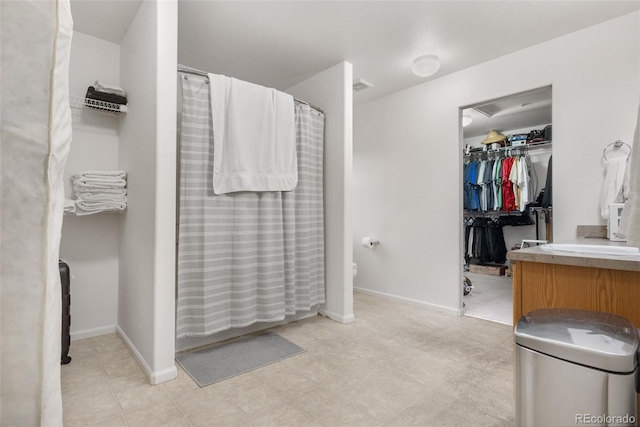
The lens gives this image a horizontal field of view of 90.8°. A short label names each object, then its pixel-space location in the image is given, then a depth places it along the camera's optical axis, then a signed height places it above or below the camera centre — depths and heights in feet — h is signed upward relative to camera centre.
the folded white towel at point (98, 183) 7.13 +0.72
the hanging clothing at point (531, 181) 13.98 +1.50
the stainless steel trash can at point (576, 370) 2.83 -1.48
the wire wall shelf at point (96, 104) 7.37 +2.62
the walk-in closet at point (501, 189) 13.09 +1.15
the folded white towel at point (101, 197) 7.13 +0.39
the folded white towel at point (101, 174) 7.19 +0.94
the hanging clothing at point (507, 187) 14.05 +1.24
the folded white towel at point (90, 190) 7.14 +0.56
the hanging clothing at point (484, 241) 16.78 -1.47
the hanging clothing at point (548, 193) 11.14 +0.78
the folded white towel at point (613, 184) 7.00 +0.70
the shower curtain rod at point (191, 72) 6.82 +3.14
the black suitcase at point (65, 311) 6.38 -2.02
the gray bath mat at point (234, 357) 6.23 -3.14
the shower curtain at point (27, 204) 1.09 +0.04
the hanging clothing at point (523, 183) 13.65 +1.37
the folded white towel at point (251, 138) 7.16 +1.88
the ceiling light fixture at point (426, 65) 8.86 +4.22
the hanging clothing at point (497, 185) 14.44 +1.35
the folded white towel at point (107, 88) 7.20 +2.92
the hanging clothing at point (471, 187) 15.38 +1.36
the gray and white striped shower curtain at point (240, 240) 6.88 -0.64
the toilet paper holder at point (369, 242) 12.02 -1.06
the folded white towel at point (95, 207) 7.06 +0.17
